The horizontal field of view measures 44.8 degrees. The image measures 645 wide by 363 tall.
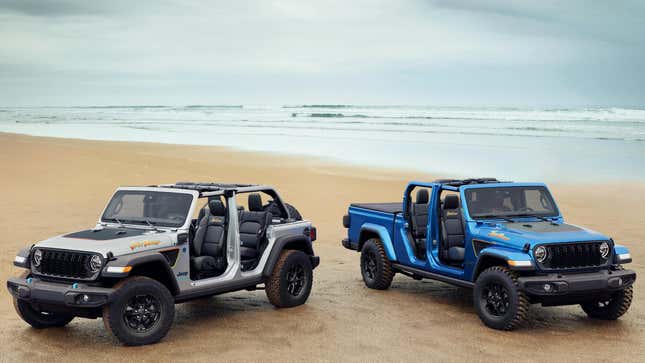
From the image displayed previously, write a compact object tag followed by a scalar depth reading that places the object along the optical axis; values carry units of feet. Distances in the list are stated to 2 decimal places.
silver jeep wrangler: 26.71
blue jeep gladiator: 29.84
